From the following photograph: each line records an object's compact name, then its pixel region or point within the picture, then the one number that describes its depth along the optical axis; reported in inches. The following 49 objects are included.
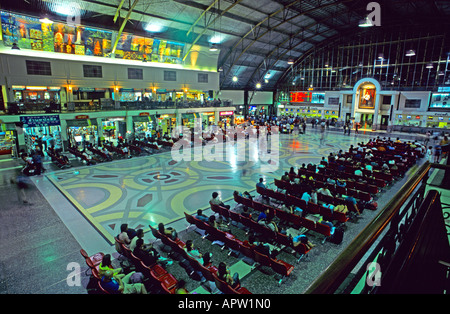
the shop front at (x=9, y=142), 808.4
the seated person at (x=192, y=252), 279.7
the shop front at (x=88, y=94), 1021.8
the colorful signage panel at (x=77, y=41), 813.2
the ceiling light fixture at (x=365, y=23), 647.2
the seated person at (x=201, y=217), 360.7
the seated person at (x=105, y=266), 240.0
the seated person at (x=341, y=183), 498.8
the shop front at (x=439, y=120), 1321.4
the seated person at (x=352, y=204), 400.1
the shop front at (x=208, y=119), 1437.0
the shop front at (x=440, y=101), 1346.0
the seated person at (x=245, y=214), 366.8
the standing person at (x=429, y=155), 842.5
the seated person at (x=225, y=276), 231.1
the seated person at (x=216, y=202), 405.4
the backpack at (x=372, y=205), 439.8
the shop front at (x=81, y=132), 927.2
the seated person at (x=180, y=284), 245.8
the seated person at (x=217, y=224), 340.5
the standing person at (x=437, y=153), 771.9
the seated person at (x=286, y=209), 384.2
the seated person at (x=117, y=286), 225.1
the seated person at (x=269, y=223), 326.0
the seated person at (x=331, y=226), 337.5
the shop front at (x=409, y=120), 1427.2
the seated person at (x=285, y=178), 511.2
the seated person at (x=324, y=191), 448.8
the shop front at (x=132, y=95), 1173.7
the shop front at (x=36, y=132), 824.9
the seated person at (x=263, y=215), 361.7
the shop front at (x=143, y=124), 1109.1
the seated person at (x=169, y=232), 315.9
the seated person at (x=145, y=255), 274.7
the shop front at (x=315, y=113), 1895.7
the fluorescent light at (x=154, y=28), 1059.4
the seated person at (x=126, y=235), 309.4
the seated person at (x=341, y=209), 375.7
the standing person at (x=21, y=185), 493.0
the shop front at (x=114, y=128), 1093.1
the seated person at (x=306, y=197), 428.1
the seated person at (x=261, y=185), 482.1
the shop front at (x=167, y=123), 1239.0
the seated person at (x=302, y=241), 300.8
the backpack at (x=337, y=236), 333.4
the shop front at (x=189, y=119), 1267.2
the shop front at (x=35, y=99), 828.6
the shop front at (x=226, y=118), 1479.6
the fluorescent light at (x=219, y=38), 1272.9
